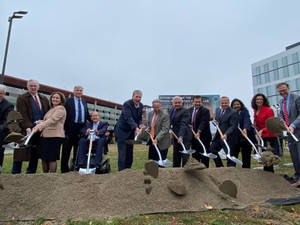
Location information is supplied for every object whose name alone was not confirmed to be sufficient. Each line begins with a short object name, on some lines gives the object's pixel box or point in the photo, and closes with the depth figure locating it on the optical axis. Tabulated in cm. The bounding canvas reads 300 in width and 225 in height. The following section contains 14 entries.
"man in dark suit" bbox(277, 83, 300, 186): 349
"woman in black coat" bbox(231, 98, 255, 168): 402
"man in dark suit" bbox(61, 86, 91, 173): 400
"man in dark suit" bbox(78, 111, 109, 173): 392
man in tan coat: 398
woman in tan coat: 340
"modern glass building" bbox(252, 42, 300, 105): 2758
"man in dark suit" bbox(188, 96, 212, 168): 432
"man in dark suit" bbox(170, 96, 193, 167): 415
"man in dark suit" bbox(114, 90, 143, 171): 382
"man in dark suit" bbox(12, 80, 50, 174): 355
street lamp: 781
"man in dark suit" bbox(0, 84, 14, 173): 330
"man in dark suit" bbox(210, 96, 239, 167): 403
